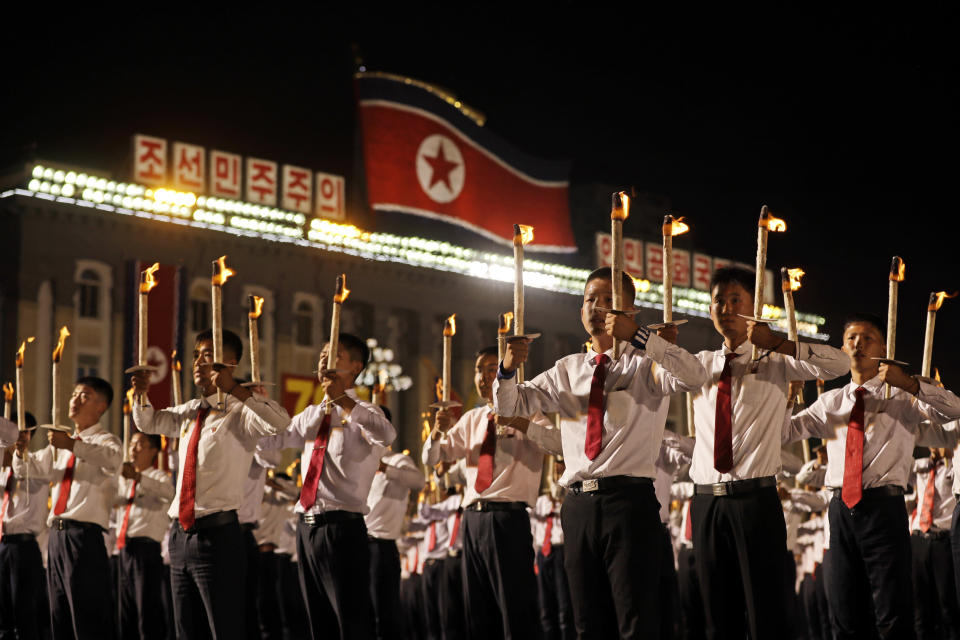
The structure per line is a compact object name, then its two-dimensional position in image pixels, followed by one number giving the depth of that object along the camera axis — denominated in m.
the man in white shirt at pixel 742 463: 6.29
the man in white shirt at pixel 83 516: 9.70
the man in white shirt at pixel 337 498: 8.09
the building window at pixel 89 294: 32.22
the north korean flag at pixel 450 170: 35.44
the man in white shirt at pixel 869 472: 7.42
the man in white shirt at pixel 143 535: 10.67
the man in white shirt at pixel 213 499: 7.77
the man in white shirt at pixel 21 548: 10.70
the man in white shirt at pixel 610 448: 6.00
